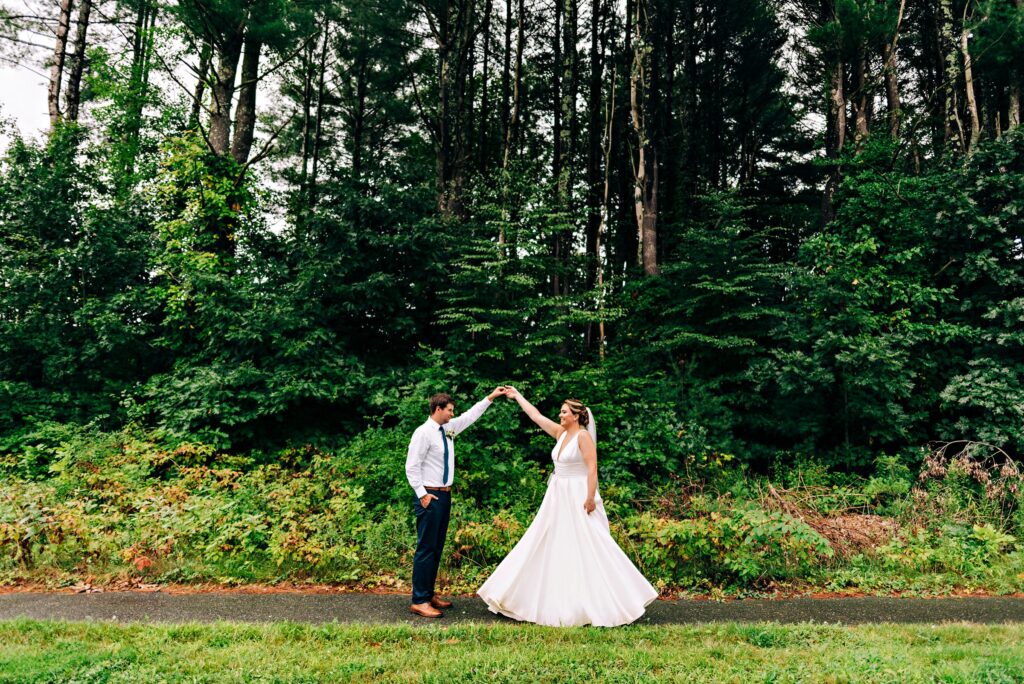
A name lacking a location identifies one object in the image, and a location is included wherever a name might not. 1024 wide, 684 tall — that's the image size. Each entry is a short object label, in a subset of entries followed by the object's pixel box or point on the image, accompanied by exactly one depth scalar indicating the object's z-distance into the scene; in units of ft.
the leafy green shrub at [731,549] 21.48
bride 16.75
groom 17.39
